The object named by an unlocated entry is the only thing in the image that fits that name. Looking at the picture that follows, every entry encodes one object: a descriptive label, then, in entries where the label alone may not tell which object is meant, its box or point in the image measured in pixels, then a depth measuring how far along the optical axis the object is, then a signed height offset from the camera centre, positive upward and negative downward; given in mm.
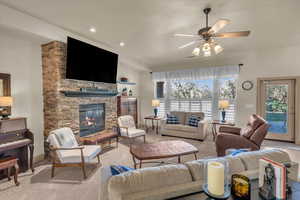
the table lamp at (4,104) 2549 -96
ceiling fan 2439 +1050
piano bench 2396 -1047
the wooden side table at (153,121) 5855 -982
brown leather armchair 2969 -798
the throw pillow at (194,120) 5031 -726
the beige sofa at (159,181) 1080 -630
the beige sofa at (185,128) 4797 -973
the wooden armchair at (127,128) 4390 -911
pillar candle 993 -519
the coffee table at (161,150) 2711 -983
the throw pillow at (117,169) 1354 -645
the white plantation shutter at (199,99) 5453 +282
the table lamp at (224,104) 4883 -170
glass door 4711 -236
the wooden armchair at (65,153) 2732 -1015
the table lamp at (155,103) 6116 -177
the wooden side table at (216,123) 4783 -776
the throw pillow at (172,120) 5431 -757
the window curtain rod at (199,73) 5334 +982
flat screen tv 3447 +912
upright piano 2538 -729
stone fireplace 3414 +165
